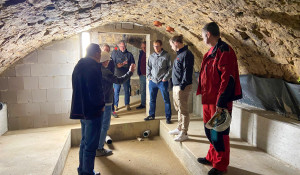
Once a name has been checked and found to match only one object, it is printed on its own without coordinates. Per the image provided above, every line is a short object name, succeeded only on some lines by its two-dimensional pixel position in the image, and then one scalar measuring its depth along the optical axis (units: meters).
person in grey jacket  3.59
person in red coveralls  1.76
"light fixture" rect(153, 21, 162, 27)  3.63
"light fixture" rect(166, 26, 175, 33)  3.78
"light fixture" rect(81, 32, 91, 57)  3.88
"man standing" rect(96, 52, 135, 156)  2.51
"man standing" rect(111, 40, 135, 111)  4.45
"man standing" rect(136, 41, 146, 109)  4.80
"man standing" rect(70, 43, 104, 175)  2.04
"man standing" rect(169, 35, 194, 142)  2.82
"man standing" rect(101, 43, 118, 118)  2.99
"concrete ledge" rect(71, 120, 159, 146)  3.90
